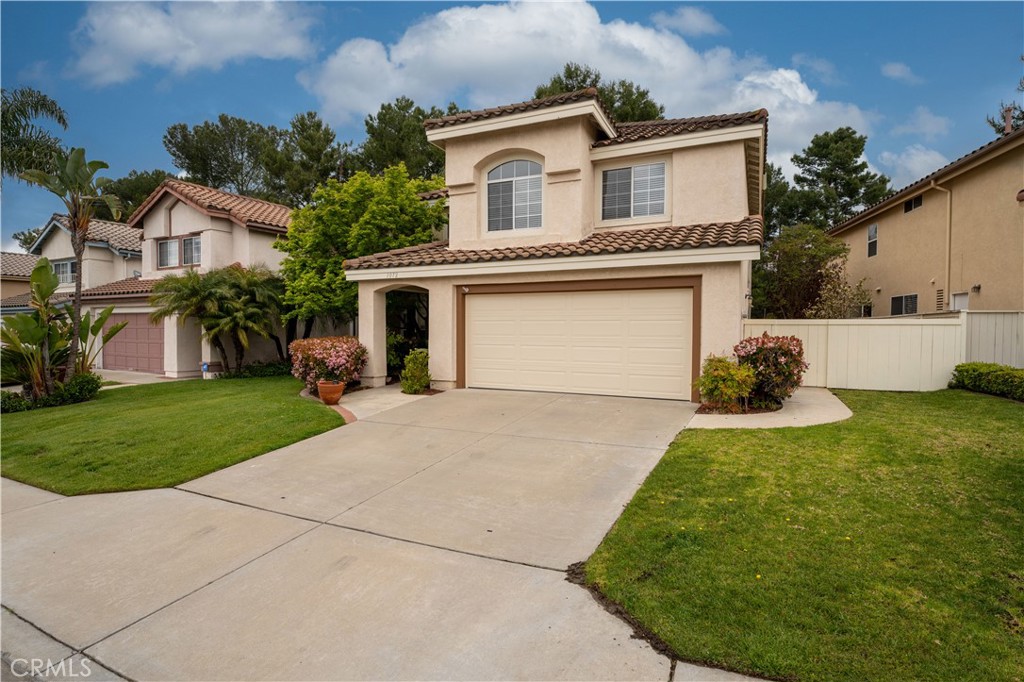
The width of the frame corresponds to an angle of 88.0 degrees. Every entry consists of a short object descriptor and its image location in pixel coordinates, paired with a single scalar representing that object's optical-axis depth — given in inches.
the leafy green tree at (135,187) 1464.1
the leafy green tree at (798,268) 786.2
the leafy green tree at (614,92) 1067.3
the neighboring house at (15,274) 1246.3
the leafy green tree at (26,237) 1996.8
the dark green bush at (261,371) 716.7
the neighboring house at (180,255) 757.3
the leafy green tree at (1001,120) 924.0
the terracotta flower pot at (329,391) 462.6
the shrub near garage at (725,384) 367.9
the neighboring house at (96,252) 928.9
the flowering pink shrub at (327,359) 495.8
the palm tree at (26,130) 727.7
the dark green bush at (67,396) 519.5
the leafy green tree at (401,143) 1153.4
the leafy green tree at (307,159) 1235.2
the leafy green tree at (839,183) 1419.8
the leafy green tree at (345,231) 629.0
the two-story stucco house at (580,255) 427.5
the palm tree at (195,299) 667.4
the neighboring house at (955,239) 533.0
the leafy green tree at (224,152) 1508.4
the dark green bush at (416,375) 493.4
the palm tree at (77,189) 524.4
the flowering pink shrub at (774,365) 369.4
